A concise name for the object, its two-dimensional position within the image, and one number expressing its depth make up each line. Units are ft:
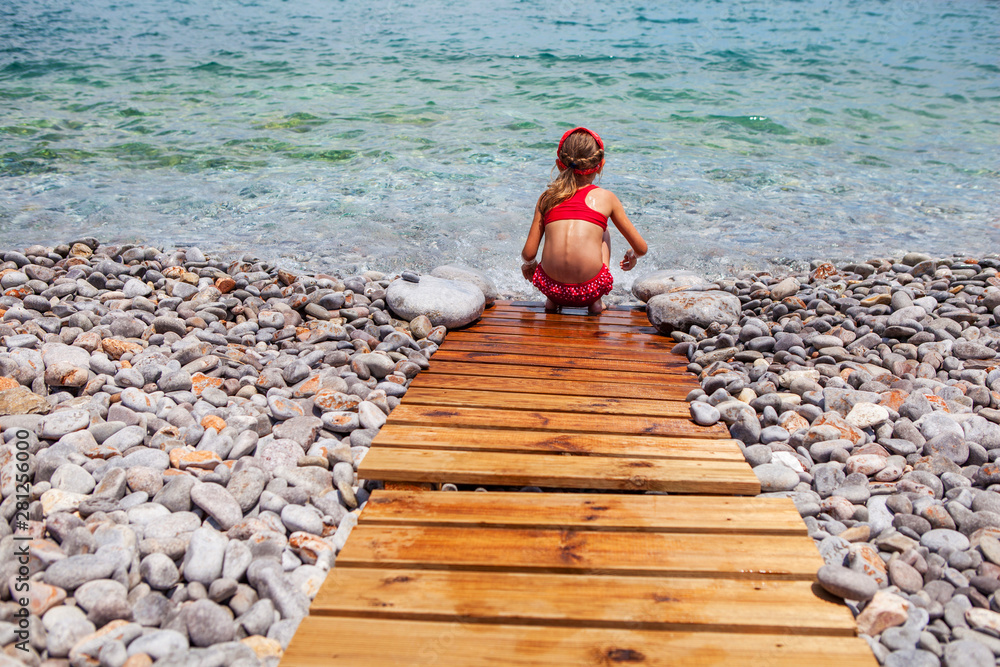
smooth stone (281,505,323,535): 8.20
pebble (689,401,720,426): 10.41
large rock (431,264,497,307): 17.45
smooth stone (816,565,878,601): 6.64
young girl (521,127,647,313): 16.26
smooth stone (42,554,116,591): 6.81
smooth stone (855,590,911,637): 6.61
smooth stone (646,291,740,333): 14.94
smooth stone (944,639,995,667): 6.12
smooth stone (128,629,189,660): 6.15
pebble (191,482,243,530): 8.16
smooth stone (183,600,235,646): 6.45
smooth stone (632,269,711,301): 17.35
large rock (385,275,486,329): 15.06
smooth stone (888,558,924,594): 7.23
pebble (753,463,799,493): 9.14
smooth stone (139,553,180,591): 7.08
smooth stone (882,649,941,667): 6.11
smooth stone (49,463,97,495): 8.43
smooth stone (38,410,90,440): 9.55
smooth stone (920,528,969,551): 7.79
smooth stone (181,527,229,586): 7.20
